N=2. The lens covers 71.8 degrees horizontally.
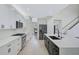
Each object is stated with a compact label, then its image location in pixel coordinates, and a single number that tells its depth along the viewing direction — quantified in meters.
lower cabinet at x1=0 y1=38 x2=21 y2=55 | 1.34
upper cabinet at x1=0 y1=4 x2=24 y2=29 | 1.76
